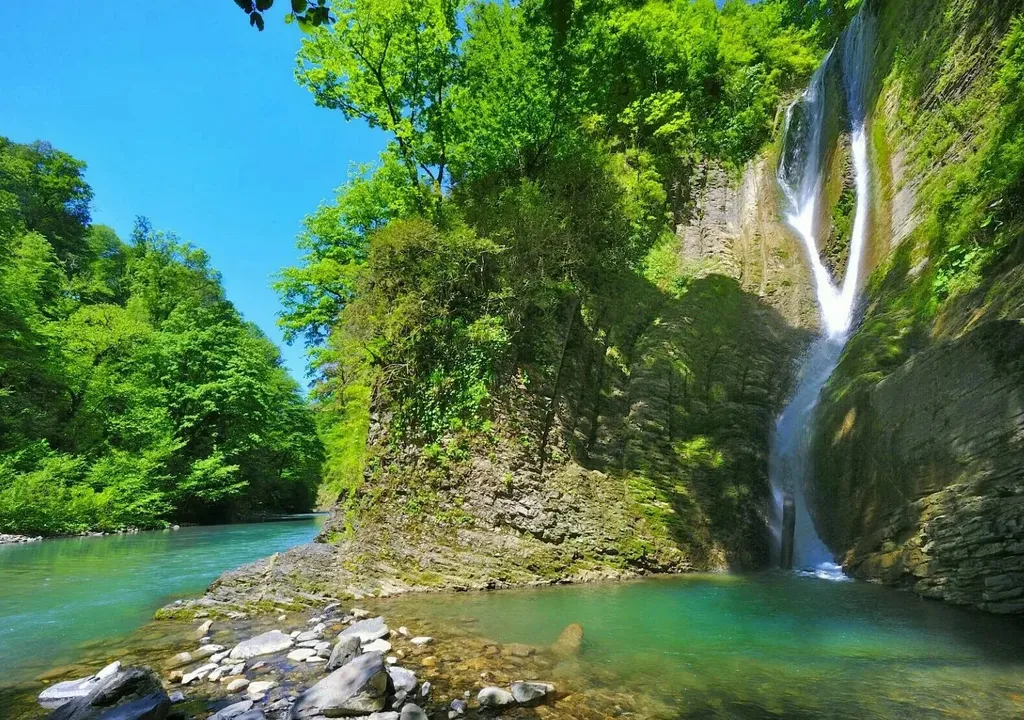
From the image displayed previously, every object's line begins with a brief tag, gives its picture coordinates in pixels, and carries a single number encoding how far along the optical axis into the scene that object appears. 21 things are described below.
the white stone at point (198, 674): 4.71
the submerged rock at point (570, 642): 5.57
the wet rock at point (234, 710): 3.91
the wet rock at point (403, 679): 4.52
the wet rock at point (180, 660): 5.19
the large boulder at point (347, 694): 3.95
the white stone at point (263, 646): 5.43
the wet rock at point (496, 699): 4.25
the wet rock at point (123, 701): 3.58
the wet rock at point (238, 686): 4.54
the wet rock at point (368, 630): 5.96
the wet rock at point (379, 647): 5.57
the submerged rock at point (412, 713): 3.86
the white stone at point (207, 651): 5.44
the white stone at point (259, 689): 4.39
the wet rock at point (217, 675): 4.79
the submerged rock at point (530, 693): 4.27
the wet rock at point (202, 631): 6.17
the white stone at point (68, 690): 4.32
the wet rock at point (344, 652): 4.93
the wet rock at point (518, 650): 5.46
